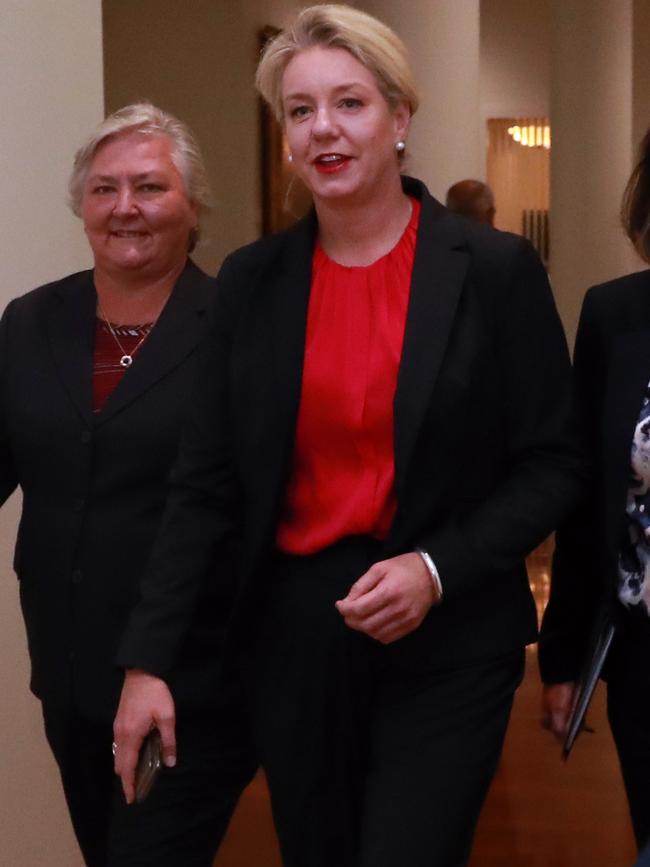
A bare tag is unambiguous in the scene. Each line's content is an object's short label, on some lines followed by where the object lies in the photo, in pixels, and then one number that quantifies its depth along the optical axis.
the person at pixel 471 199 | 6.10
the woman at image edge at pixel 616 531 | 2.44
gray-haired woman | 2.83
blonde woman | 2.23
